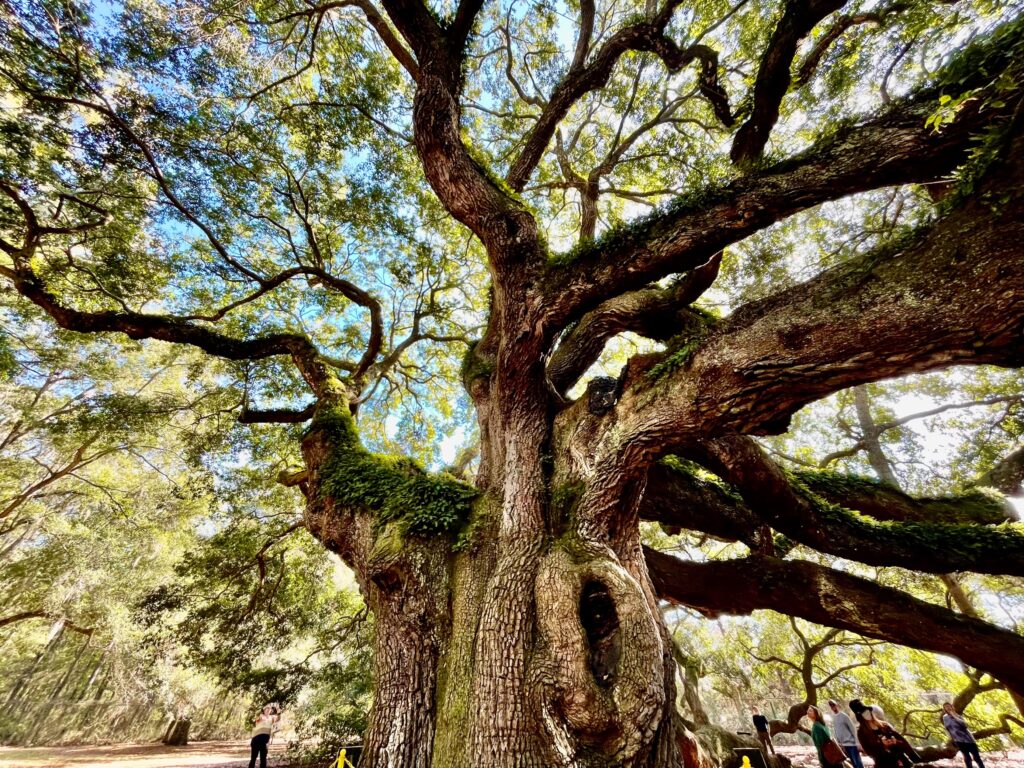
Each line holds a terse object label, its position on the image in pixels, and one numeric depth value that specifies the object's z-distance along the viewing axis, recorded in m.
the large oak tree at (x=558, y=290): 2.54
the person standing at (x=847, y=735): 5.81
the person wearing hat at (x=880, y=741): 5.91
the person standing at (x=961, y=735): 6.59
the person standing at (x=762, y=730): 6.78
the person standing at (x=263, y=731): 6.24
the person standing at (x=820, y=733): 6.20
